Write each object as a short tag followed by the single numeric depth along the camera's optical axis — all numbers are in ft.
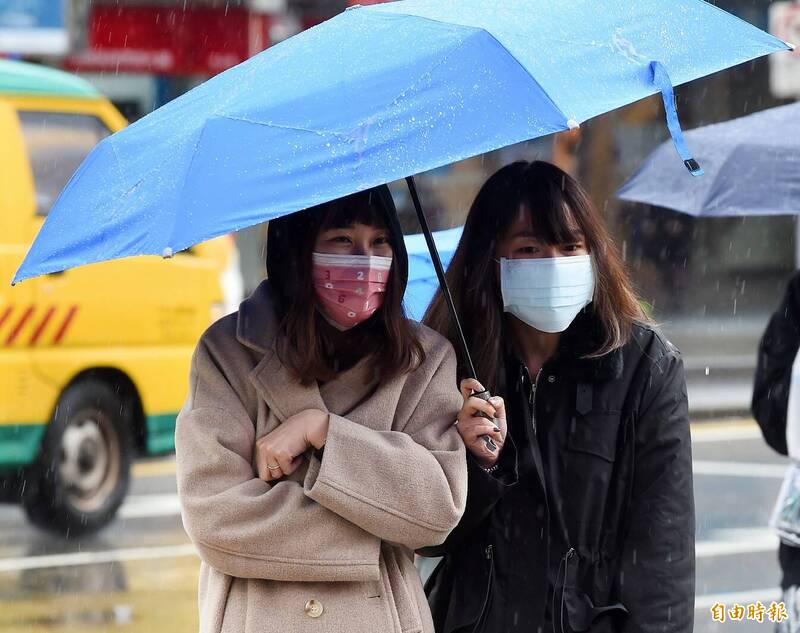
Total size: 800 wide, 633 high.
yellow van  54.22
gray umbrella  30.72
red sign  113.35
